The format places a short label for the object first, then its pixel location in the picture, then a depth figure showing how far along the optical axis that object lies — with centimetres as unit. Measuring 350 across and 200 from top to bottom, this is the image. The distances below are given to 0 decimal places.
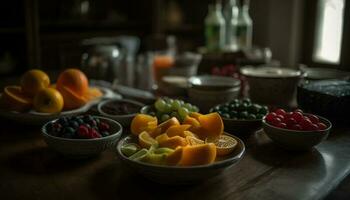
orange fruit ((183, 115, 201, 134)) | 91
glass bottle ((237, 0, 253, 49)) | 201
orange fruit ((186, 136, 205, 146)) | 83
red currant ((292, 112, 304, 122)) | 94
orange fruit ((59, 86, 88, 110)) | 112
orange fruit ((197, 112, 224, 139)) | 89
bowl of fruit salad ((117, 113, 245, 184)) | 74
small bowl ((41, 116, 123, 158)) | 84
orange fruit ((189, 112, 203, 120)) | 95
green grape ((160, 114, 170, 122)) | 102
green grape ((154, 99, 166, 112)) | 105
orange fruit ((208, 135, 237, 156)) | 83
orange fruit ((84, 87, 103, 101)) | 120
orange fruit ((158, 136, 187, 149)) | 81
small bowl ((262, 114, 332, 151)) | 91
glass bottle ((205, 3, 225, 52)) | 201
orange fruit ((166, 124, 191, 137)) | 87
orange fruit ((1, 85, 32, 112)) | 107
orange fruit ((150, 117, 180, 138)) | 89
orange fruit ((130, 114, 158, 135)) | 92
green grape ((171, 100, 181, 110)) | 104
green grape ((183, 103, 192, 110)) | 105
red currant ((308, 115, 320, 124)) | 96
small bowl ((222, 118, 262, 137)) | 100
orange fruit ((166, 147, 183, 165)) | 74
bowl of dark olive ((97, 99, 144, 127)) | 107
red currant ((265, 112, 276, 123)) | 98
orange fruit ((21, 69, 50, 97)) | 110
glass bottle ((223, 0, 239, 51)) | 205
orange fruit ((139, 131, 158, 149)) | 84
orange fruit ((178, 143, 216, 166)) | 75
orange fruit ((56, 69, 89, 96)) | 114
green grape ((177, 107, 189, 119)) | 101
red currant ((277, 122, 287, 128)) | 95
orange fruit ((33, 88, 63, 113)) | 105
